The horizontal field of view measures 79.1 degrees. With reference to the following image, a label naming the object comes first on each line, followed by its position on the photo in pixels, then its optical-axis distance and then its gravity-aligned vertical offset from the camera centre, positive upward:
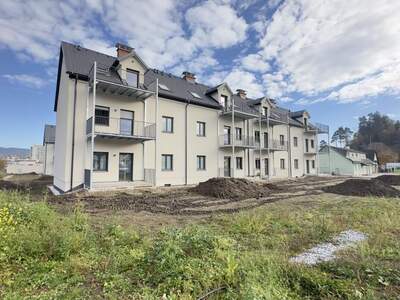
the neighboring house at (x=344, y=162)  44.75 +1.34
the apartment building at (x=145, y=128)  14.75 +3.19
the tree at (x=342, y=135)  95.25 +13.40
